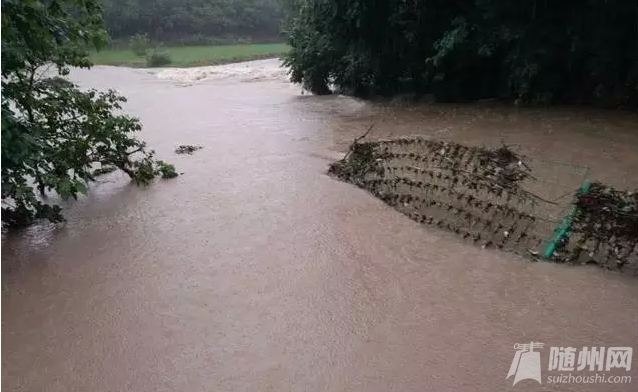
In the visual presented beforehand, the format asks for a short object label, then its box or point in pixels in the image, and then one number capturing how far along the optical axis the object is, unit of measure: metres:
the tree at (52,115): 4.77
